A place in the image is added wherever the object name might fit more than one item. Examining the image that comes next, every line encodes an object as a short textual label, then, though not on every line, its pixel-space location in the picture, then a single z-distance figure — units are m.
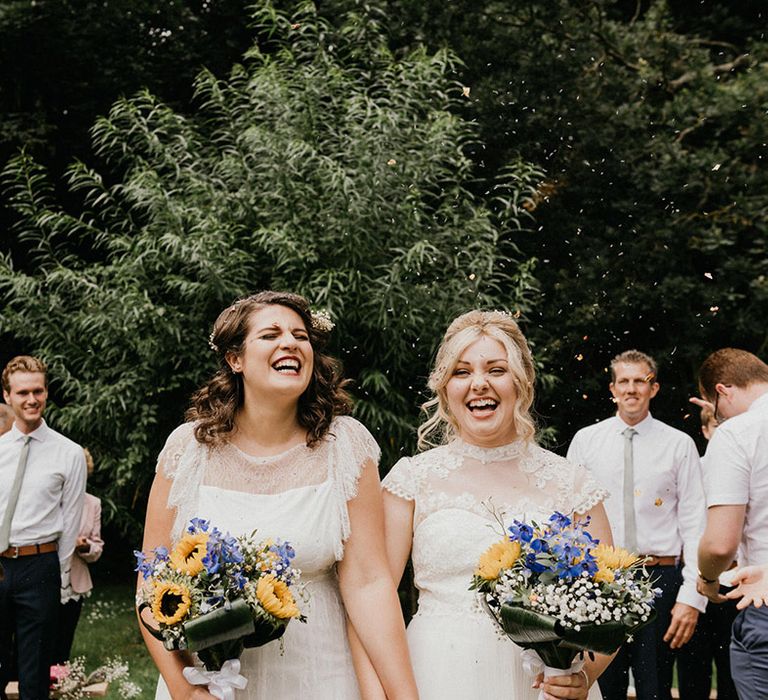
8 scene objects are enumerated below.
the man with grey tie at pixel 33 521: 6.43
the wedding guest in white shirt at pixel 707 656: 6.38
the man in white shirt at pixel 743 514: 3.92
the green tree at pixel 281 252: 7.67
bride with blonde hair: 3.31
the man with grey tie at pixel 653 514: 5.83
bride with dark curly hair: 3.19
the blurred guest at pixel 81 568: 7.28
